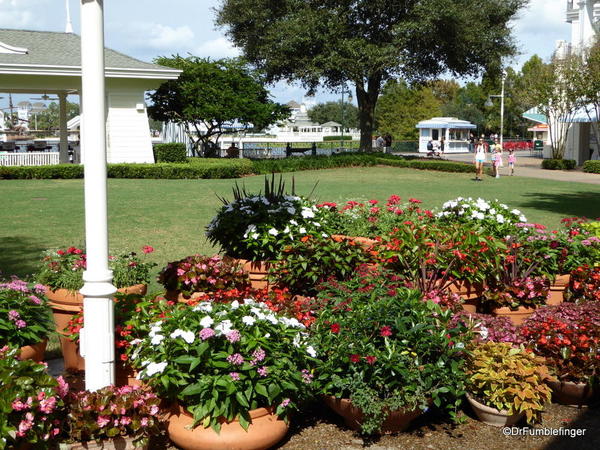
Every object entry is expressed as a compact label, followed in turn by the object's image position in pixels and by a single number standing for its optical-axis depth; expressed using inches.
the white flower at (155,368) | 140.3
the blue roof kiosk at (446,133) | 2122.3
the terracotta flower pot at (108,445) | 131.0
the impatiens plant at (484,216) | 259.1
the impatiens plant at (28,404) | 121.8
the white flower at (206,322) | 144.4
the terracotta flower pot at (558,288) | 233.3
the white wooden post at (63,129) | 1014.4
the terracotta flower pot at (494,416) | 160.2
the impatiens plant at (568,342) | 173.2
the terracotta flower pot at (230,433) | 140.4
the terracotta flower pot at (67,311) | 178.5
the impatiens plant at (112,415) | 132.3
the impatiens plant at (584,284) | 231.6
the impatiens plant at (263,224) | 230.2
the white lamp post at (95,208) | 138.3
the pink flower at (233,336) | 142.3
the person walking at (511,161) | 1095.3
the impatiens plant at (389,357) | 149.7
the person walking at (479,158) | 981.2
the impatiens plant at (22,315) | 161.2
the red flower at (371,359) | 148.4
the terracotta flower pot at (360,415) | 151.6
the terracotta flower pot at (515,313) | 221.9
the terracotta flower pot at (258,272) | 228.4
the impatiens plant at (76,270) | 188.4
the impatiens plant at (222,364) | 139.9
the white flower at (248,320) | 148.7
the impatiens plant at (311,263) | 221.5
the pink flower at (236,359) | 140.4
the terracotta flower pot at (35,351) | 159.3
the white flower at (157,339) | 146.5
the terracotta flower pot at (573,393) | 172.7
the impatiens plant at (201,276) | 203.9
